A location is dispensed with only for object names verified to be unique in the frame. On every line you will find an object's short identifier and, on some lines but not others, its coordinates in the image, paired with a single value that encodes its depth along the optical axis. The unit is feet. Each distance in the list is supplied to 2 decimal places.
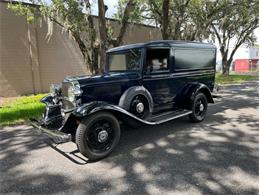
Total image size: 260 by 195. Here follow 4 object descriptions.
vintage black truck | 12.62
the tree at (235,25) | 49.41
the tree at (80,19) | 28.55
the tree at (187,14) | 46.34
